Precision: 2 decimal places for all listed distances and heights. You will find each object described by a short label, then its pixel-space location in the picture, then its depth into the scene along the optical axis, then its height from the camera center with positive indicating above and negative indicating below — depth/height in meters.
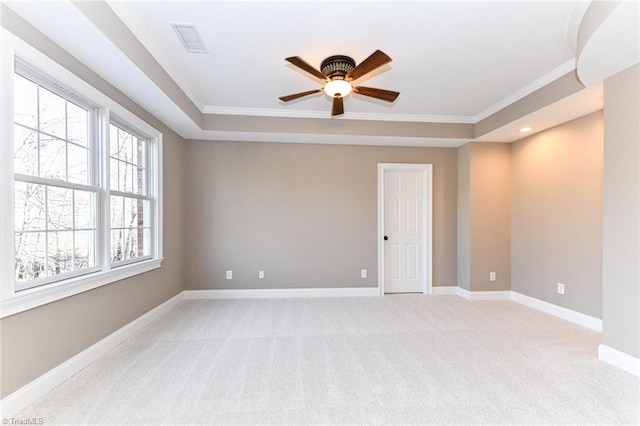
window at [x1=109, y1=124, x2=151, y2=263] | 2.77 +0.18
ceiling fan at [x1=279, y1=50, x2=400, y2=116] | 2.13 +1.11
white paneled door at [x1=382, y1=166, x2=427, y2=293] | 4.61 -0.30
